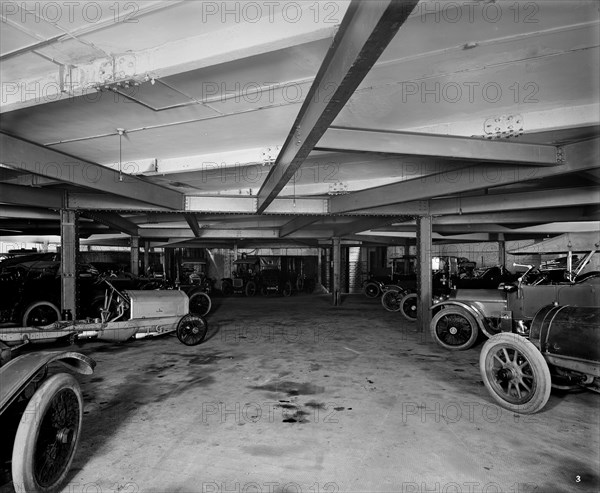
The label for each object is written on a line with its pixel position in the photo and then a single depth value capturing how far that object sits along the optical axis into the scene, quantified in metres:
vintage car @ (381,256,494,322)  10.93
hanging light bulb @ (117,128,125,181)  4.76
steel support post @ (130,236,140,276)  13.74
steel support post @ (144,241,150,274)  16.22
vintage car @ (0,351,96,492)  2.41
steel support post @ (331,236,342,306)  14.74
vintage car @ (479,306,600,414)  3.83
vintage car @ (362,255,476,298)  13.37
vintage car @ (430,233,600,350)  5.45
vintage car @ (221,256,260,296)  19.39
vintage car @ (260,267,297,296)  19.28
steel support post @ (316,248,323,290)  22.96
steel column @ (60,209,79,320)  7.73
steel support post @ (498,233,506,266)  16.95
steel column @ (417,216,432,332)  8.41
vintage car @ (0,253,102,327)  8.01
